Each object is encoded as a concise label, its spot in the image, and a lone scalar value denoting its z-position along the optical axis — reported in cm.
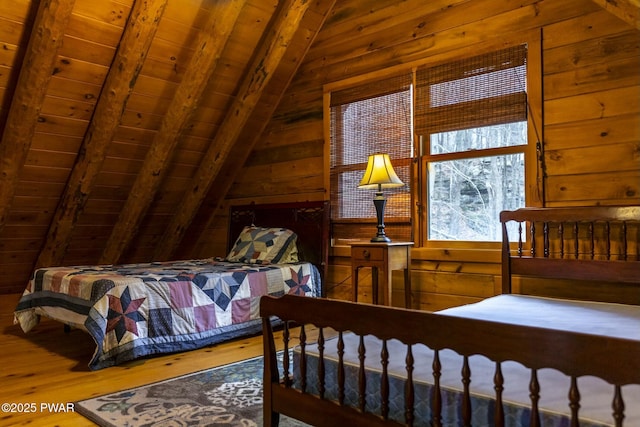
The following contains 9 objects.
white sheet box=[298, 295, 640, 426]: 121
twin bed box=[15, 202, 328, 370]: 287
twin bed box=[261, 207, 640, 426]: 108
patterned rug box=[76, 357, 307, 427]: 204
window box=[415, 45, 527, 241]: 328
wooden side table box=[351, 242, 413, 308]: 339
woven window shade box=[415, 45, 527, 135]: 324
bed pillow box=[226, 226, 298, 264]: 420
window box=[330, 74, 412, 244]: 386
